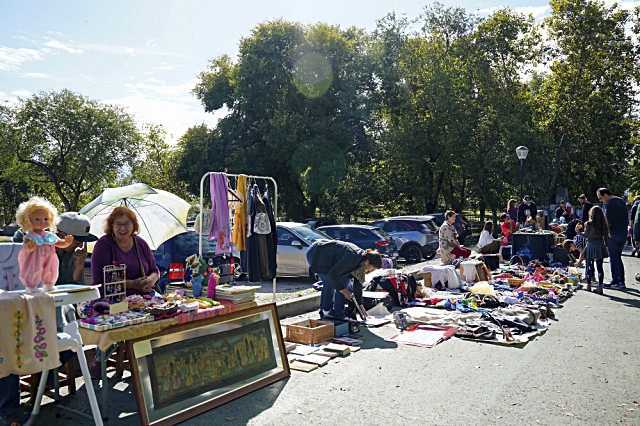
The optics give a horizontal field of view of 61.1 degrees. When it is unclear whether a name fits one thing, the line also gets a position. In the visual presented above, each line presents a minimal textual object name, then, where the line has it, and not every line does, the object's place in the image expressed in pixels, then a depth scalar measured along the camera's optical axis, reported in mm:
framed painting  4891
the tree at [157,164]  39344
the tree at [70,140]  33969
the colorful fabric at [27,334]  3795
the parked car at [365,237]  16641
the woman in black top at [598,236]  11852
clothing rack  7819
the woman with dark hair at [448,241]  13906
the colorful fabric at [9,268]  4957
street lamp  23930
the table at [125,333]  4762
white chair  4125
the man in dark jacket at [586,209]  14662
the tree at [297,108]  29688
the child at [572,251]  16266
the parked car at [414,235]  19281
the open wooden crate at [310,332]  7730
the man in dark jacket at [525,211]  20281
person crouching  8719
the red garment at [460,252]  14290
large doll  4234
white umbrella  7988
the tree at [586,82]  31047
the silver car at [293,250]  14258
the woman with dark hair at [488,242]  16031
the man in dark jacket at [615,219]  11852
